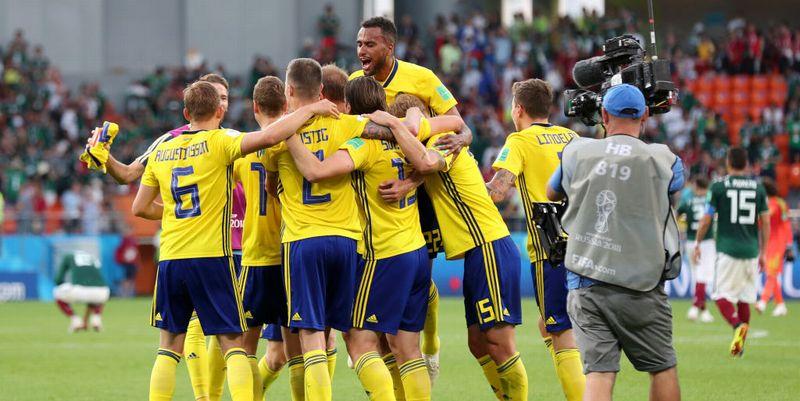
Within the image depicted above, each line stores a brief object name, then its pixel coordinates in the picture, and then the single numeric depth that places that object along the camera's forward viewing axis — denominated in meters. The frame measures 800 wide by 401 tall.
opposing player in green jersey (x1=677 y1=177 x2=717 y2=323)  36.59
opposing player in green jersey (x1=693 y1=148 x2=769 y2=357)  29.20
